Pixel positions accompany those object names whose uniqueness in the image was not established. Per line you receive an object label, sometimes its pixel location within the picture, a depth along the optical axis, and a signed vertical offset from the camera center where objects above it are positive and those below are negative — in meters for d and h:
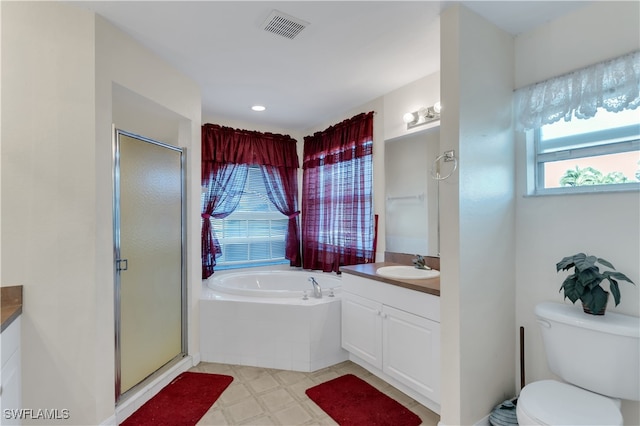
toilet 1.29 -0.75
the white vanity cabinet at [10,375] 1.38 -0.75
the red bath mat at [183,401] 1.90 -1.26
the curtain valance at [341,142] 3.13 +0.79
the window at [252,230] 3.76 -0.21
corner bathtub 2.49 -0.95
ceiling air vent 1.78 +1.13
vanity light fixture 2.45 +0.80
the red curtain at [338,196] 3.12 +0.19
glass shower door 2.03 -0.32
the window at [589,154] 1.58 +0.32
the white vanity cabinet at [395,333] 1.86 -0.82
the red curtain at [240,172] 3.49 +0.50
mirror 2.57 +0.16
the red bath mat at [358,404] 1.90 -1.26
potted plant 1.46 -0.34
